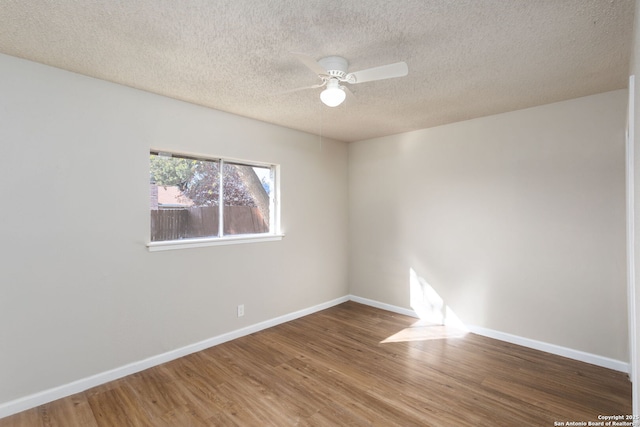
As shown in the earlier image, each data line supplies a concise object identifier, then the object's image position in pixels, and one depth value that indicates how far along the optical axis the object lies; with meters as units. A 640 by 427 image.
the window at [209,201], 2.91
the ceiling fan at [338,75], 1.90
